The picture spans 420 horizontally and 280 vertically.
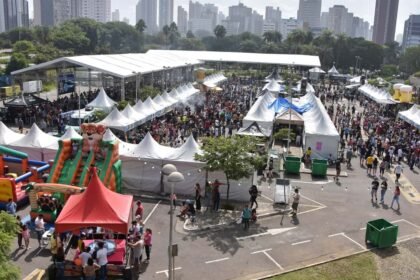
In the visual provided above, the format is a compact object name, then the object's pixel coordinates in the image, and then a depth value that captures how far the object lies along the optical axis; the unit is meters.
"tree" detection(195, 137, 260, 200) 17.50
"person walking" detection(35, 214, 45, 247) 14.20
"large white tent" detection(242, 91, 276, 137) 29.52
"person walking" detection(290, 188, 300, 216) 17.31
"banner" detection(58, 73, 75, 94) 41.37
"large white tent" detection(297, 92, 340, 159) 26.02
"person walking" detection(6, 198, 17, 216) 15.51
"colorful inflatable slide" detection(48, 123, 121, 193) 17.77
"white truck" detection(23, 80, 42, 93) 44.29
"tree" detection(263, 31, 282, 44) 126.44
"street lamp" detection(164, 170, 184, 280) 9.58
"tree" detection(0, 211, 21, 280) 7.98
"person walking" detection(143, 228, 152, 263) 13.46
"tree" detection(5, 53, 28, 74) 60.34
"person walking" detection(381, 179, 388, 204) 19.06
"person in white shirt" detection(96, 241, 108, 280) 12.00
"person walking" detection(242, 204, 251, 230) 15.80
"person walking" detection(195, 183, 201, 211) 17.58
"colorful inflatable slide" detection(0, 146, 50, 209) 16.72
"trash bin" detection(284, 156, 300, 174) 23.20
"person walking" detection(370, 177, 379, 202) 19.48
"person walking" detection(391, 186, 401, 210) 18.46
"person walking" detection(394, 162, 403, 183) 22.00
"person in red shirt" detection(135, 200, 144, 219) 15.96
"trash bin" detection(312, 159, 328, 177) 22.95
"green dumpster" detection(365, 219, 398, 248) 14.89
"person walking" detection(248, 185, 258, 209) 17.62
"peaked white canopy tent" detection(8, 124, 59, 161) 21.08
